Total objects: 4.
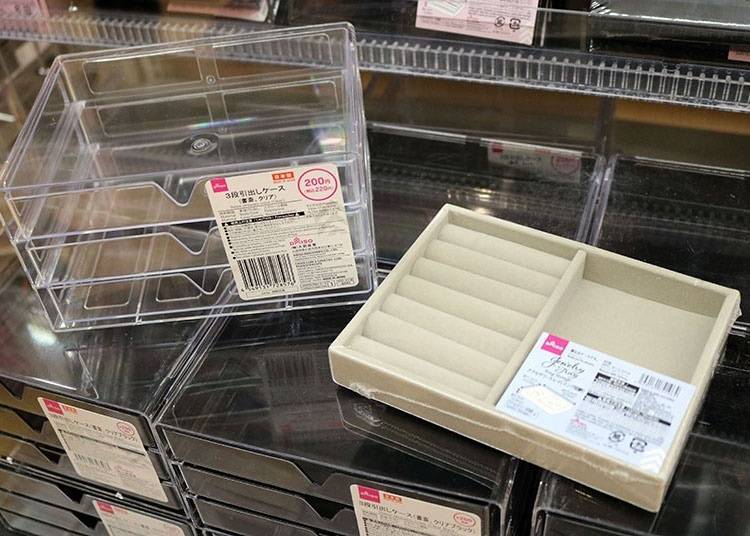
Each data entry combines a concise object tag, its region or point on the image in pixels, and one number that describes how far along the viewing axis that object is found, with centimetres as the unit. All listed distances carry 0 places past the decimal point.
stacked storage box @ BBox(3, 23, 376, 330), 90
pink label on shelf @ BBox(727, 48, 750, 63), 90
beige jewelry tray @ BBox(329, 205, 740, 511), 78
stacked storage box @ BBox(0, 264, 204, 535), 94
